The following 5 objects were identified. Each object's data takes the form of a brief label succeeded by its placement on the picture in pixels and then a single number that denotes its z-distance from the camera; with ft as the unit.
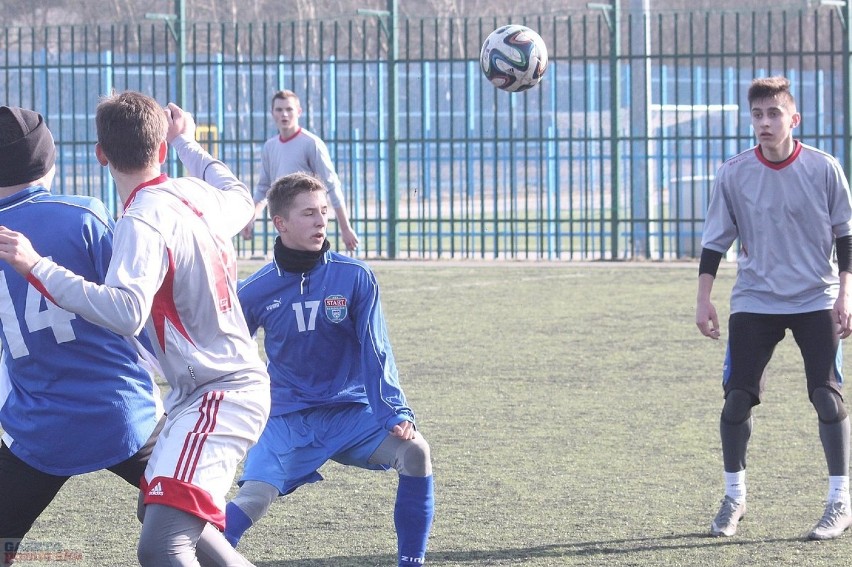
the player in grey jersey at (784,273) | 36.27
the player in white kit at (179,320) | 22.86
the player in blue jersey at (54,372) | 25.29
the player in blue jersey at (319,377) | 30.60
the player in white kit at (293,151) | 76.95
